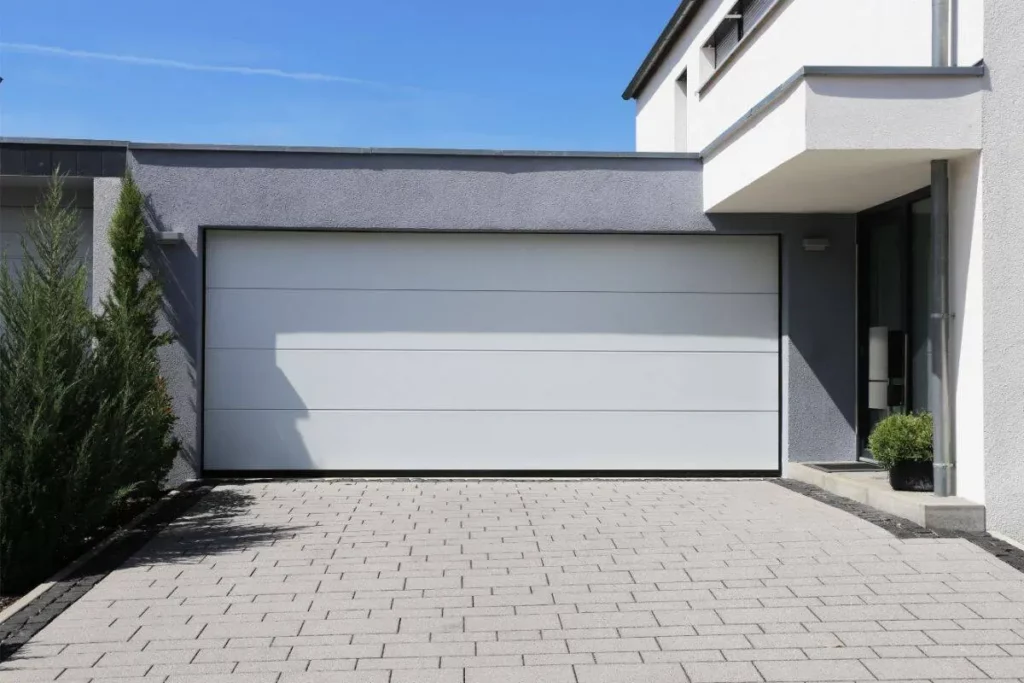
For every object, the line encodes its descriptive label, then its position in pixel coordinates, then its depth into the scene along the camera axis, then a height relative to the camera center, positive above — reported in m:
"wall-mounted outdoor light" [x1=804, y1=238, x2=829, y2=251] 9.69 +1.08
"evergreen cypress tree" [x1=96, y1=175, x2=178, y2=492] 7.25 +0.05
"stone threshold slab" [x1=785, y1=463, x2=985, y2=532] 6.93 -1.01
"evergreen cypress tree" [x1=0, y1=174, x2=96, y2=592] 6.09 -0.29
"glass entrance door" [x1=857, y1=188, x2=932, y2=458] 8.79 +0.46
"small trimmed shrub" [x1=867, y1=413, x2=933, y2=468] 7.55 -0.58
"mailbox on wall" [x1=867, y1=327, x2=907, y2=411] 8.95 -0.07
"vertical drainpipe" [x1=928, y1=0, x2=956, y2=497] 7.25 +0.39
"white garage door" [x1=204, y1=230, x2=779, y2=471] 9.70 +0.08
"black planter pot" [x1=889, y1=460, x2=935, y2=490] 7.61 -0.84
